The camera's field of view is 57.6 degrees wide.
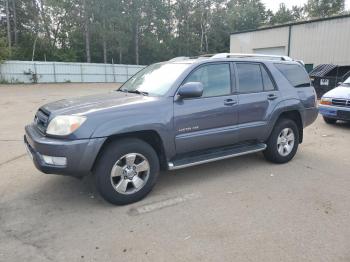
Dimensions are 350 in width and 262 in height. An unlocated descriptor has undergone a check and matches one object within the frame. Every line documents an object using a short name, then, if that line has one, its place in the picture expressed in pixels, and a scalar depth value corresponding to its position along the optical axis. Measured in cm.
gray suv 363
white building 2067
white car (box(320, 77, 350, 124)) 823
